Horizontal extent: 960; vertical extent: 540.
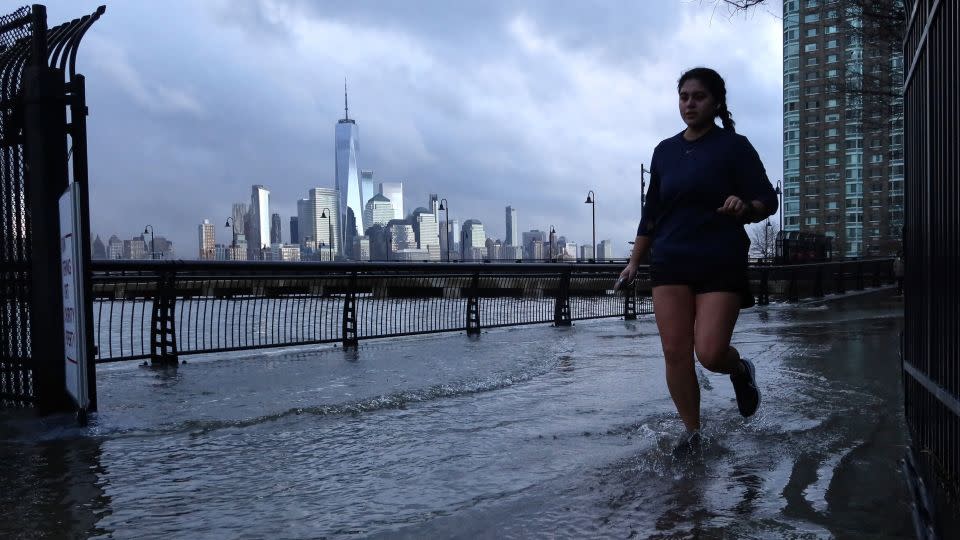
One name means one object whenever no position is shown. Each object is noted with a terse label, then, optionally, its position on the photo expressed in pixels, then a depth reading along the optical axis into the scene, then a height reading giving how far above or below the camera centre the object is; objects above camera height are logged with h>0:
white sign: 5.03 -0.20
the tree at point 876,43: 12.77 +3.75
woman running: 4.06 +0.06
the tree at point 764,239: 96.16 +1.16
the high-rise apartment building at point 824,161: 123.62 +13.89
